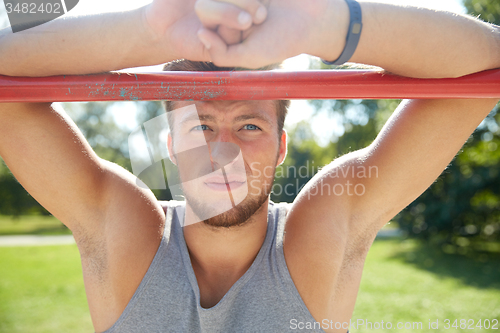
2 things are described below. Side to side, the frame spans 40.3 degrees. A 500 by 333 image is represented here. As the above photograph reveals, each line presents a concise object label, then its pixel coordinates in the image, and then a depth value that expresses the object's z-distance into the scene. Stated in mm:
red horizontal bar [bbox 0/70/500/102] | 659
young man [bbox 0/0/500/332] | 648
